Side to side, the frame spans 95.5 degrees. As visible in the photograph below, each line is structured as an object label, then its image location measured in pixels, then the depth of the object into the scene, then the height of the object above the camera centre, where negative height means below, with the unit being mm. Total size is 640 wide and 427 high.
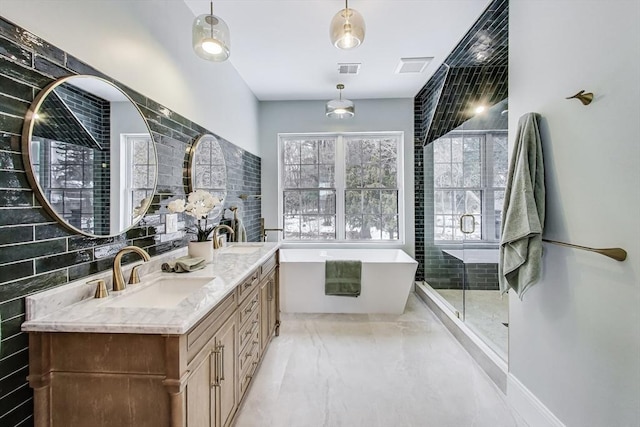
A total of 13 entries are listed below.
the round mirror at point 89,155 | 1124 +262
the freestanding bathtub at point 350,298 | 3271 -893
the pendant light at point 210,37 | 1760 +1072
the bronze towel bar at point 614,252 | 1203 -180
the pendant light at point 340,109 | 3586 +1276
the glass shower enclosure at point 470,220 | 2422 -97
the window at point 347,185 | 4352 +404
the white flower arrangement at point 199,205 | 1978 +48
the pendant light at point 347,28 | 1906 +1215
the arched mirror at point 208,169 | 2311 +384
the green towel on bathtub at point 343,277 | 3268 -739
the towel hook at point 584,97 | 1332 +528
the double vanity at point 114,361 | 1059 -555
